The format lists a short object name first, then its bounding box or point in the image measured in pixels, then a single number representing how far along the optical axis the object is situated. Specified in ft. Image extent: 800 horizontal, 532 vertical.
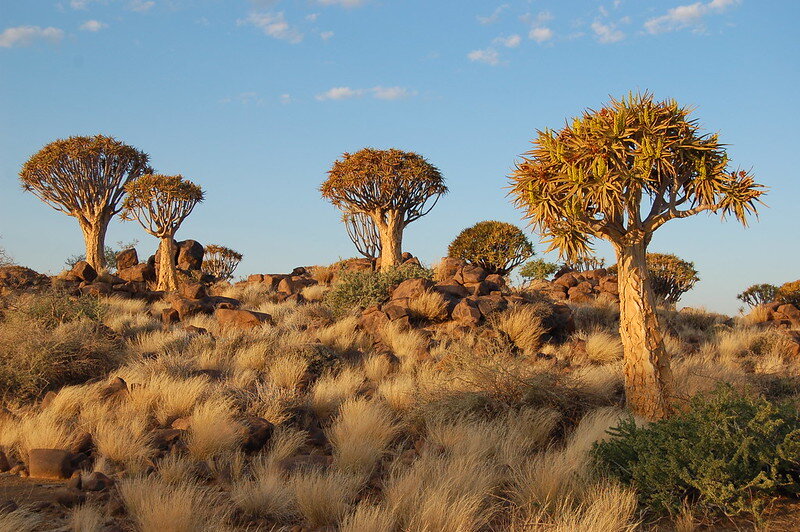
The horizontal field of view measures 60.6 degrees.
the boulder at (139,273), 80.23
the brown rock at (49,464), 22.77
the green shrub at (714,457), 17.81
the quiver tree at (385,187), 73.26
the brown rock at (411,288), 49.83
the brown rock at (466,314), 45.98
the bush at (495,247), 78.02
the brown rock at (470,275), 57.74
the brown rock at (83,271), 72.79
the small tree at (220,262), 108.17
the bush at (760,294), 90.74
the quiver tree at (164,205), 77.71
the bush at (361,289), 53.93
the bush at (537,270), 78.69
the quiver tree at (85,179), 85.30
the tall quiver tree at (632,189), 26.45
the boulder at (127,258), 87.61
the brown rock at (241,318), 47.78
